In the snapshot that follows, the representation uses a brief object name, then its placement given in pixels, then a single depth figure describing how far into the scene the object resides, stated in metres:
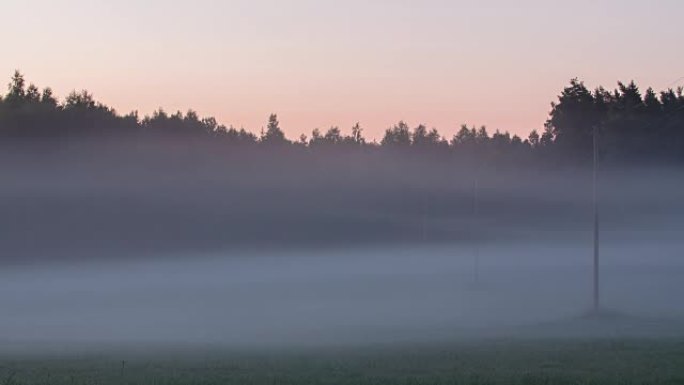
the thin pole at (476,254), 80.94
